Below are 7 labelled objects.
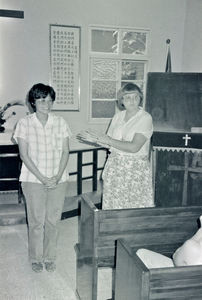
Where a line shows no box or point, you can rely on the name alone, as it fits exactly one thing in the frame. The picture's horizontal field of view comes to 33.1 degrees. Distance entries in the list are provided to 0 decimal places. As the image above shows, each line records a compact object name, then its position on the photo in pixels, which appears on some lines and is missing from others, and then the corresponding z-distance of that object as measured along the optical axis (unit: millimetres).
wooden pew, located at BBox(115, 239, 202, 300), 1281
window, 5320
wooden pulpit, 3715
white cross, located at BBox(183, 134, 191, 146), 3652
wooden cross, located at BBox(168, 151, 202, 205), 3727
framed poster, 5043
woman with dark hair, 2475
